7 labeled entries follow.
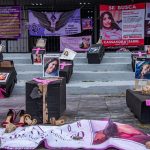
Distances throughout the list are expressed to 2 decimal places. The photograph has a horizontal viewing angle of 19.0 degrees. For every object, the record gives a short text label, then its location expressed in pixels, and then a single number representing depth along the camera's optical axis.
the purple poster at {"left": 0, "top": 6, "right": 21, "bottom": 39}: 15.99
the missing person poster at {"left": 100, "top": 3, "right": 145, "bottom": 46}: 15.63
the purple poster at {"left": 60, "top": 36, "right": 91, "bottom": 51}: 15.88
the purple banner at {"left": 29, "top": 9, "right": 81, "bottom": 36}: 15.97
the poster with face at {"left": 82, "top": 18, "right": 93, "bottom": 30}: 15.99
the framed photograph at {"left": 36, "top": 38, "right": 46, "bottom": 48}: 15.05
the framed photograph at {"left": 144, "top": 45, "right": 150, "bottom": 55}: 14.42
